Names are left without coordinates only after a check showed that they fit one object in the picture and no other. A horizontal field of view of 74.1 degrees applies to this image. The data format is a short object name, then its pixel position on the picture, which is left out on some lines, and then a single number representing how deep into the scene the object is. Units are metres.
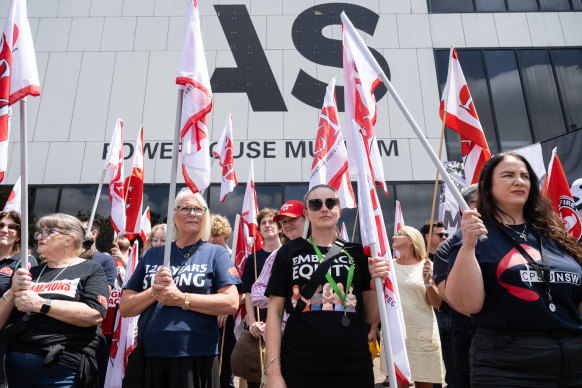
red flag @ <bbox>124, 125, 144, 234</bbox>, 5.81
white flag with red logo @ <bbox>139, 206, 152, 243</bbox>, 7.43
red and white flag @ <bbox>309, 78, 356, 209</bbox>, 3.95
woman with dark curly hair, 1.72
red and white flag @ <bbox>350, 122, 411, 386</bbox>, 2.26
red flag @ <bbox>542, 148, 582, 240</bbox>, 4.10
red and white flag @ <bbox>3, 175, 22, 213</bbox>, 5.04
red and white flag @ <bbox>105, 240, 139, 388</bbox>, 3.49
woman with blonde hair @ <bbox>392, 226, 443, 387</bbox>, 3.73
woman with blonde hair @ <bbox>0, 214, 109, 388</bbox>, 2.42
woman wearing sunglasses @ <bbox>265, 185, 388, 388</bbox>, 2.04
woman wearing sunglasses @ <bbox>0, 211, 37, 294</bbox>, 3.07
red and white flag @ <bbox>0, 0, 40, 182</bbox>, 2.42
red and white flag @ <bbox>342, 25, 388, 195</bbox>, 2.84
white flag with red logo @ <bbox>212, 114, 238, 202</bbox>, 6.54
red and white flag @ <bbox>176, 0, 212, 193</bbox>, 2.66
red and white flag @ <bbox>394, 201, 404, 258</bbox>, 7.16
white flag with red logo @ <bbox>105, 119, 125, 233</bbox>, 5.64
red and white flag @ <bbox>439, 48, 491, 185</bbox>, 3.60
